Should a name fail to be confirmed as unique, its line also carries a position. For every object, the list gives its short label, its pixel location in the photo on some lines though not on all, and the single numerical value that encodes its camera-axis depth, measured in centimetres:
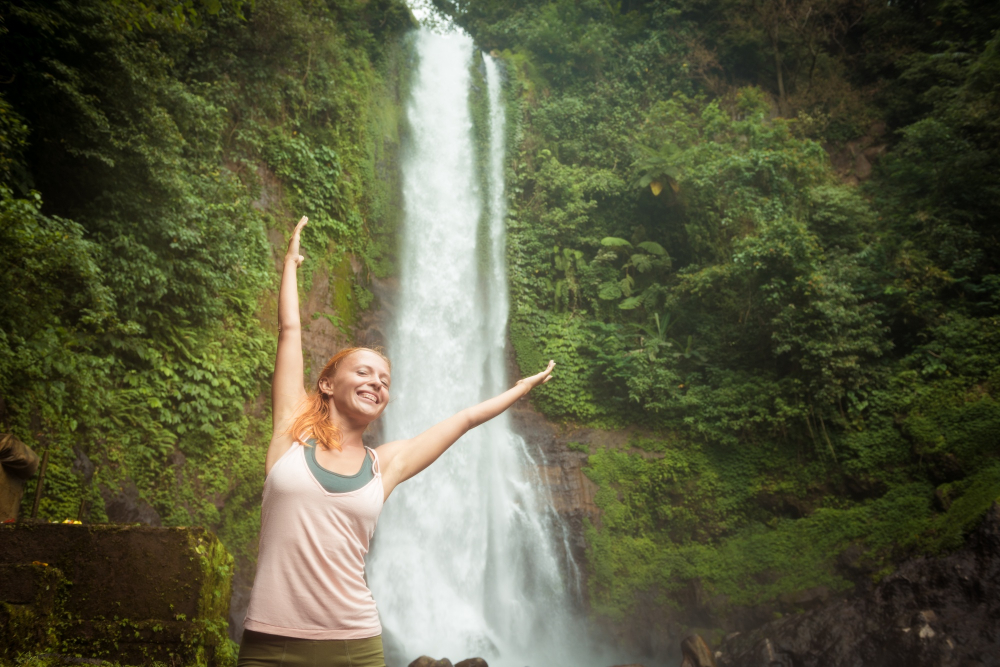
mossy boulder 207
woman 137
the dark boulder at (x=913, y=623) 687
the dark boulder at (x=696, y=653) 854
